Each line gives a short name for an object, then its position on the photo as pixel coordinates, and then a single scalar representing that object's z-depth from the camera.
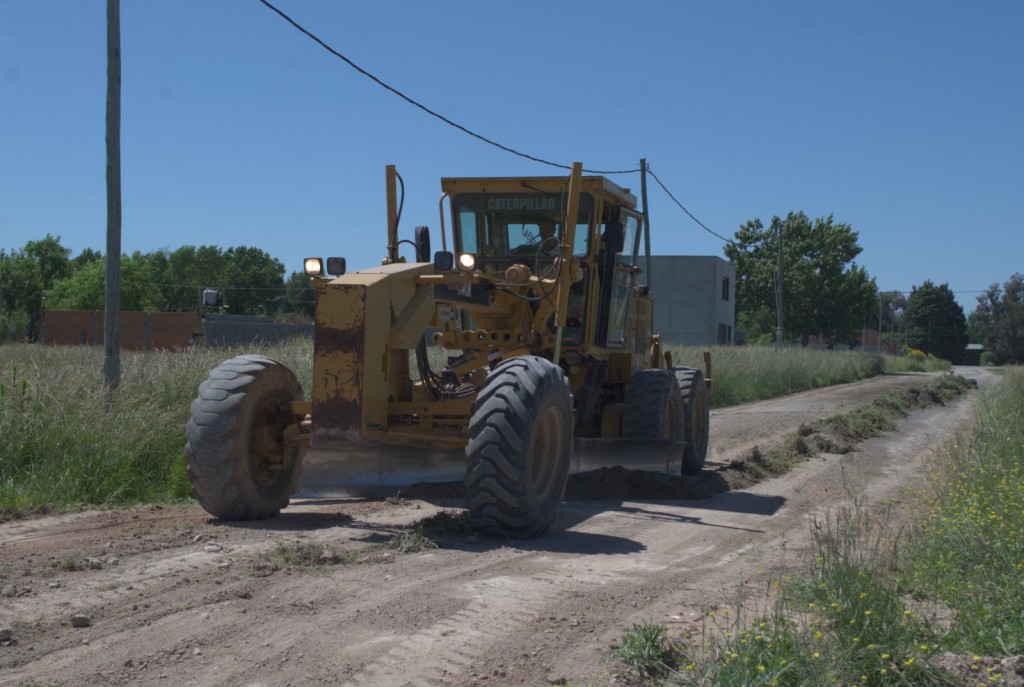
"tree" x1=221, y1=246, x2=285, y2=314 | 86.00
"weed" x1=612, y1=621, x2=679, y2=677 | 4.51
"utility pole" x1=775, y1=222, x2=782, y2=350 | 49.25
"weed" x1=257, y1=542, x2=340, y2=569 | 6.30
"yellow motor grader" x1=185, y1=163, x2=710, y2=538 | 7.34
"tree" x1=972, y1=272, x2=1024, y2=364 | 83.88
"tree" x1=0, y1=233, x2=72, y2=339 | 49.06
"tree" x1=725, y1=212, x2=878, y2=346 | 70.19
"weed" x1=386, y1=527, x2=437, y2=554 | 6.88
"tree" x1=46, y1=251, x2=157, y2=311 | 53.62
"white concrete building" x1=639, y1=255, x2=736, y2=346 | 56.59
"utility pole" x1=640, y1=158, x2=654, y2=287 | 30.89
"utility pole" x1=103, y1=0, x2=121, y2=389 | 11.04
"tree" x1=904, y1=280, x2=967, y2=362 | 99.25
